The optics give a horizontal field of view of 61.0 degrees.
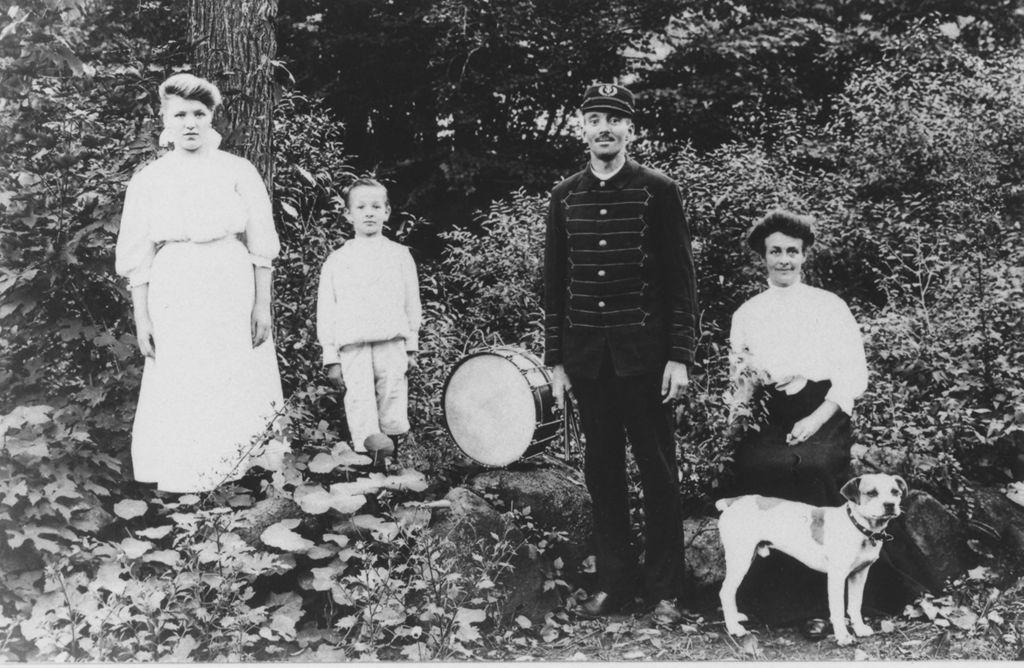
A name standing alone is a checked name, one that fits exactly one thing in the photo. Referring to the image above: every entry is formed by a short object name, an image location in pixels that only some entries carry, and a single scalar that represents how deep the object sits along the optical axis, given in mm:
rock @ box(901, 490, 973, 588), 4023
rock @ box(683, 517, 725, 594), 4109
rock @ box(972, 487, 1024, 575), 4207
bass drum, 4352
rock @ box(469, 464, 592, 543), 4453
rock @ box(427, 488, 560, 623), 4039
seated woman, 3881
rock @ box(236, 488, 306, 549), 3867
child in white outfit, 4352
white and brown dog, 3715
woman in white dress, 4066
